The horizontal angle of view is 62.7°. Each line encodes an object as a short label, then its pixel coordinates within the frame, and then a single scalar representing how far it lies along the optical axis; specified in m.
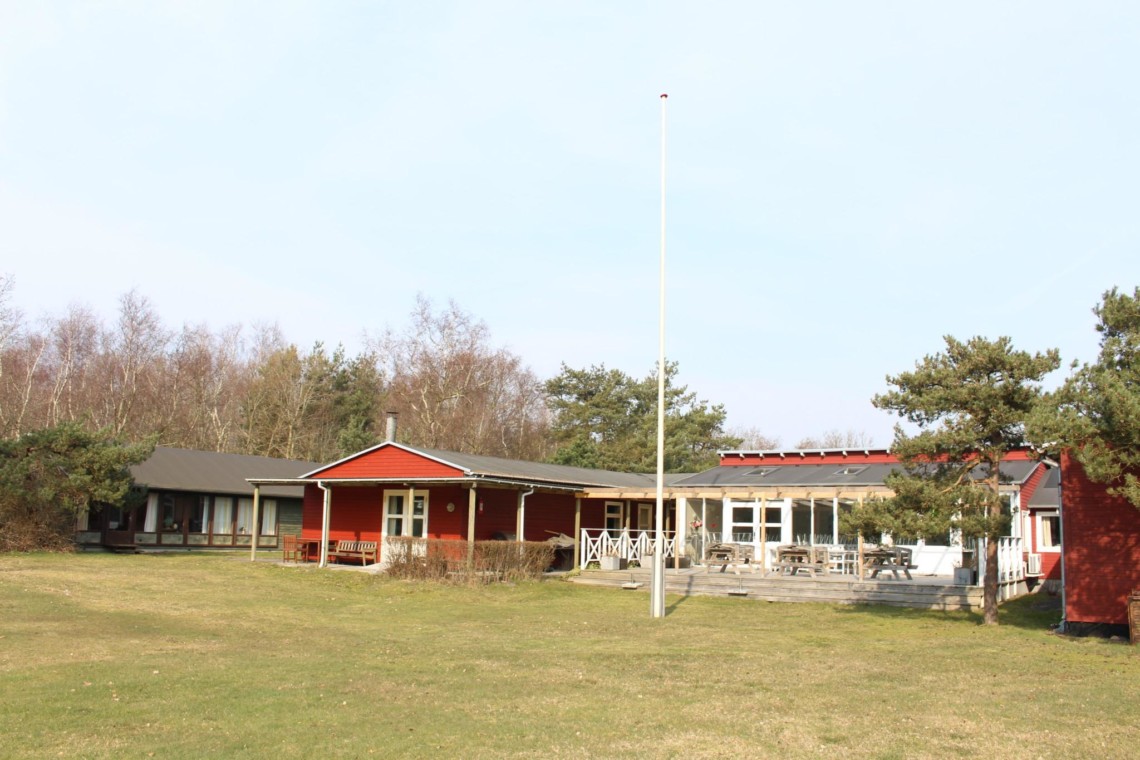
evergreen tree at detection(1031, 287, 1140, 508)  12.36
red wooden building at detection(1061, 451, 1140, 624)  14.96
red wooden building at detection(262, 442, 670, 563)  25.41
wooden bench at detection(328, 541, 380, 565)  26.72
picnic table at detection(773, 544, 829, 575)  22.23
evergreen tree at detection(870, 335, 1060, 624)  15.20
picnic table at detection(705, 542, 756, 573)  23.16
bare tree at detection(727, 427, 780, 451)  71.61
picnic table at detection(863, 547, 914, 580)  21.28
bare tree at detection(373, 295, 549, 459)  46.03
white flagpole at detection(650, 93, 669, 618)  16.78
